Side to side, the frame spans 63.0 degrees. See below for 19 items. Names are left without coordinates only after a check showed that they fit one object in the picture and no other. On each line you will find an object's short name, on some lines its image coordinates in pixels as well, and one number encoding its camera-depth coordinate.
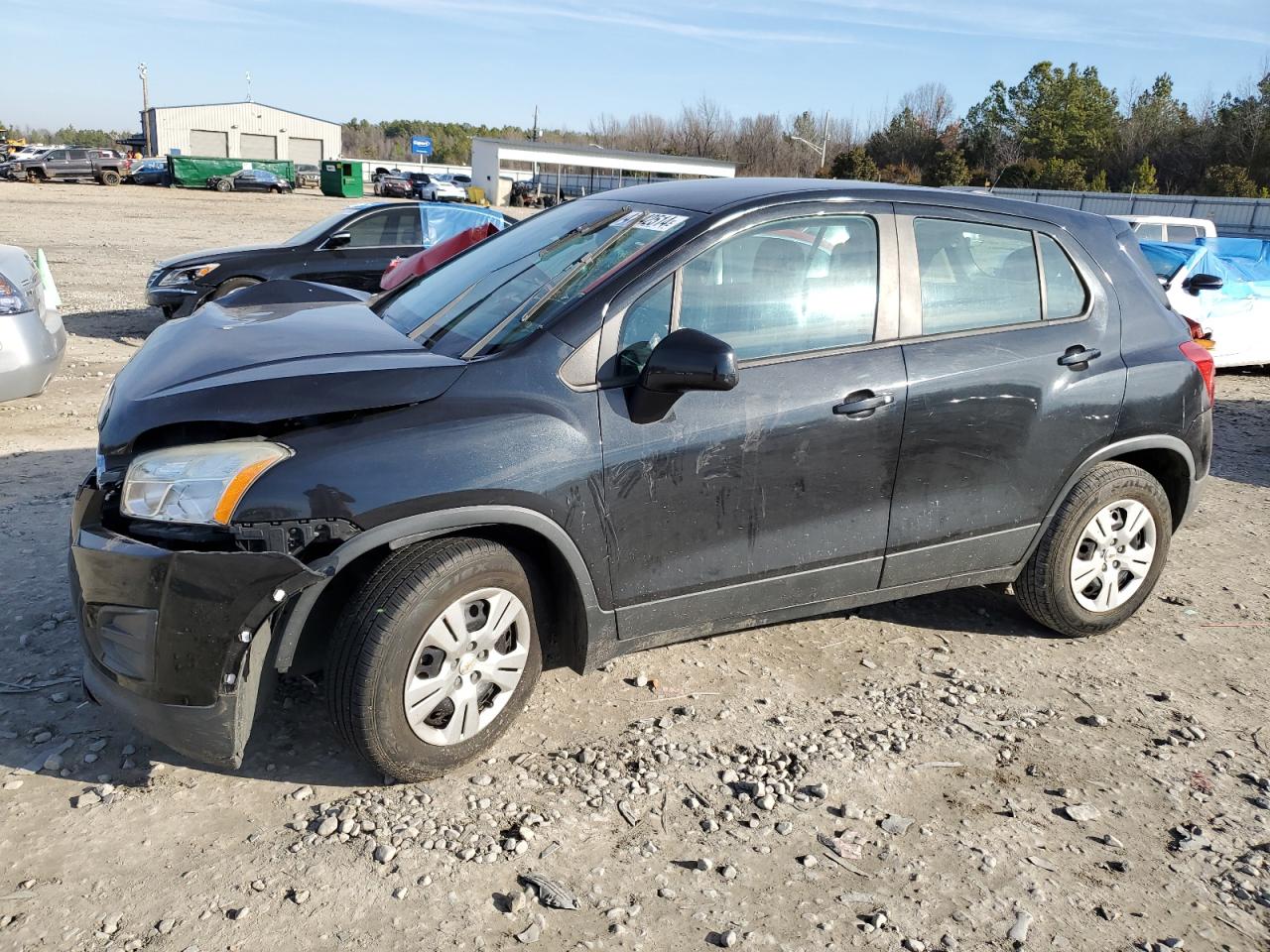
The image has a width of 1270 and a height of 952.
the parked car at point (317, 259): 10.48
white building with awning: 61.38
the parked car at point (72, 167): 47.22
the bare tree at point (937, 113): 75.69
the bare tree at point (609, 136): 105.31
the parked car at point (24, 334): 6.71
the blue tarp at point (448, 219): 11.66
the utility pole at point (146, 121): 89.57
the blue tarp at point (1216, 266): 11.12
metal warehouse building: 87.25
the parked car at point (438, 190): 52.39
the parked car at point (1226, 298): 11.03
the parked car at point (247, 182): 53.66
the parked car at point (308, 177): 65.94
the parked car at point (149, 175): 52.94
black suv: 2.99
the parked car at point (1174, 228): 14.21
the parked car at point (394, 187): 57.88
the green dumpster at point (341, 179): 55.69
